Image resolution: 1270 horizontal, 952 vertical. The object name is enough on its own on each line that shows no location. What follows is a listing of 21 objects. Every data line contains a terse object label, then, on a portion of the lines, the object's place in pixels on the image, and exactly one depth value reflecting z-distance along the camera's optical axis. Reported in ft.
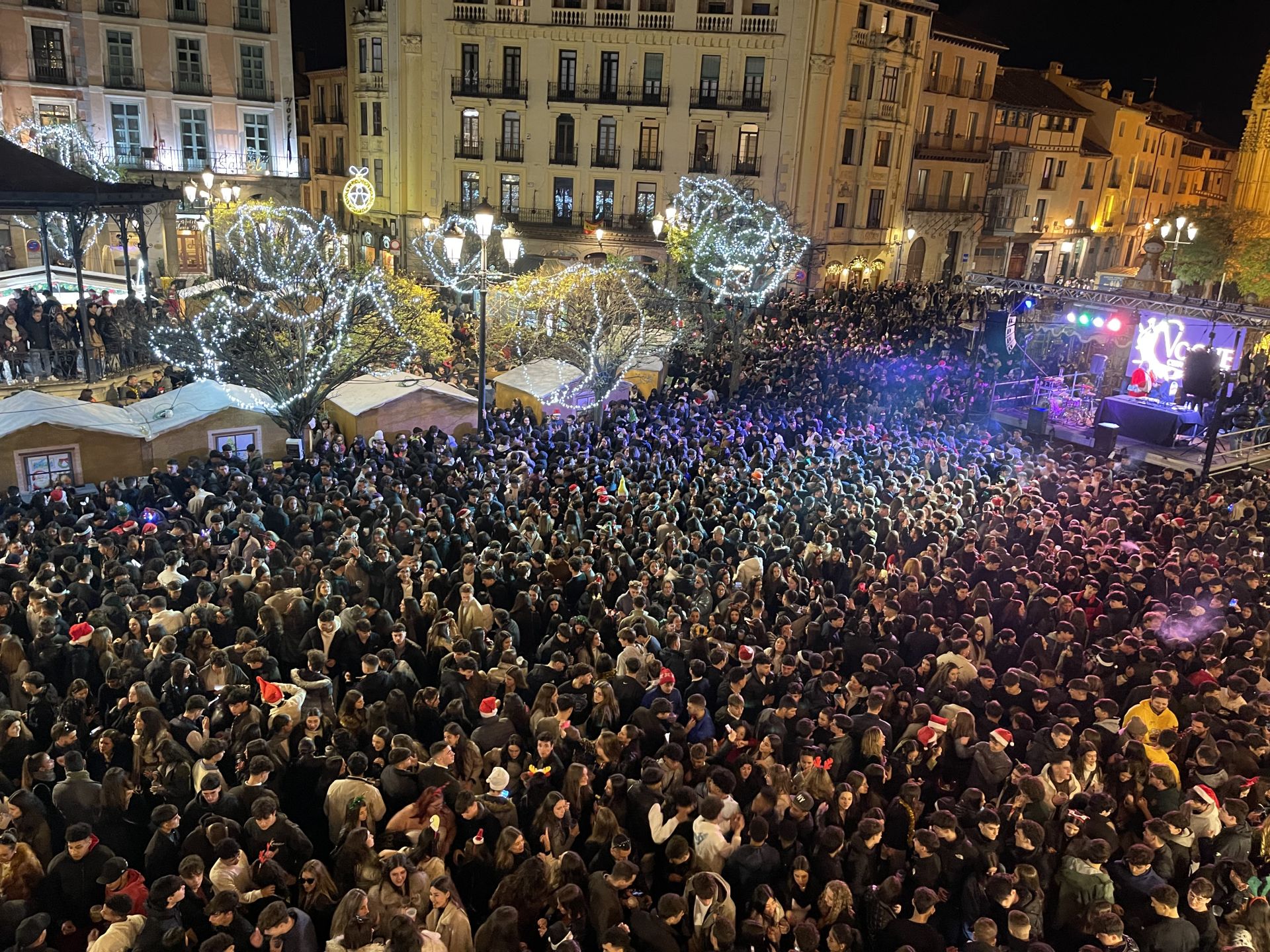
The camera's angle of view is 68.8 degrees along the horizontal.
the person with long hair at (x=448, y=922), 17.31
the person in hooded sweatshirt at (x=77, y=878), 18.03
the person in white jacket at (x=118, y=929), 16.43
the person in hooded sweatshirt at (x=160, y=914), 16.35
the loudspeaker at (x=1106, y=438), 67.62
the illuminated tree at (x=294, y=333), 51.29
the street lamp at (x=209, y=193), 77.46
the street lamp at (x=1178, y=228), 94.99
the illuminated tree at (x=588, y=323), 64.39
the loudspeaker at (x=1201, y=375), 59.72
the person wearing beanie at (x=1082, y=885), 19.31
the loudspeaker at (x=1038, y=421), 73.10
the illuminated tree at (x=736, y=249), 78.54
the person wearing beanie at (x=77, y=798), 20.04
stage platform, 66.44
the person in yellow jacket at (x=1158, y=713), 26.18
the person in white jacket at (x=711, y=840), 19.65
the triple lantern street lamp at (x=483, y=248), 45.10
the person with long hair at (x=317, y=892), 18.07
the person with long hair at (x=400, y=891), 17.49
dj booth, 69.62
